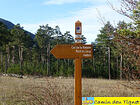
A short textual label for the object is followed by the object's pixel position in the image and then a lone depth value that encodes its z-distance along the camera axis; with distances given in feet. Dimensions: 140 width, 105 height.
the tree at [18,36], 153.48
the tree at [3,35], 118.73
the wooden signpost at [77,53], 13.60
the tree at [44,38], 176.92
